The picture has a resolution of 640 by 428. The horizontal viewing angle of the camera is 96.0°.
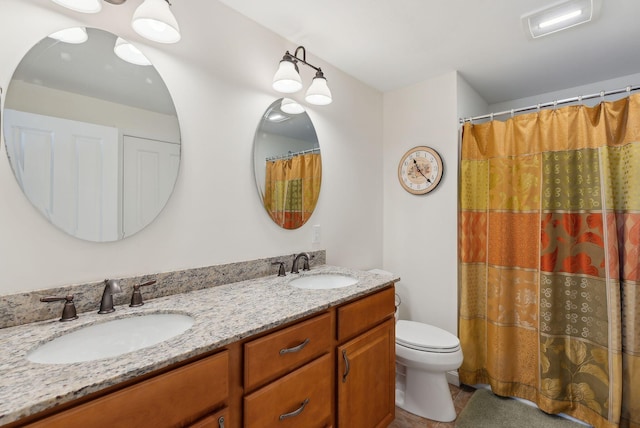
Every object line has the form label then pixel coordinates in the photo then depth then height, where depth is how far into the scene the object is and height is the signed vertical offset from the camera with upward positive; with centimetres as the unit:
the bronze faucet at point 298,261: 178 -28
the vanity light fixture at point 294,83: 158 +77
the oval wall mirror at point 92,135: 101 +33
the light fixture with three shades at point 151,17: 105 +78
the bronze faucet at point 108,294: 107 -28
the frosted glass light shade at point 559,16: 153 +113
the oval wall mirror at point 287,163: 173 +35
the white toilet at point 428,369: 179 -98
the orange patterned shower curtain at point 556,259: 167 -28
